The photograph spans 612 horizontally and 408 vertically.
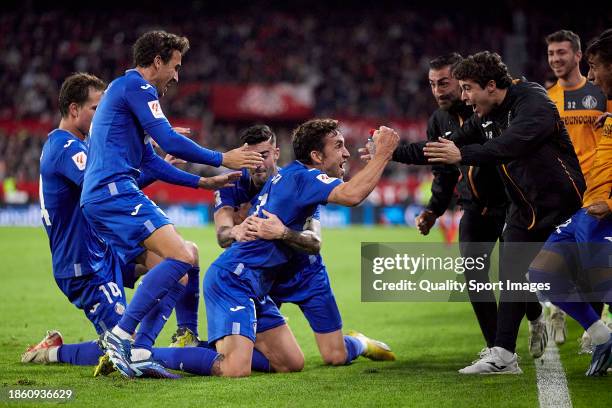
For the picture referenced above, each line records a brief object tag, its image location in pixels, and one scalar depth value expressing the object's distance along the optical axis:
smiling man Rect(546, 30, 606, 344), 15.66
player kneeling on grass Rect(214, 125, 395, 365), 13.83
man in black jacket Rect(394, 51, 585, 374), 12.14
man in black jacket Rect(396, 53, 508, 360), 14.19
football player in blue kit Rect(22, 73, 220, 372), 13.43
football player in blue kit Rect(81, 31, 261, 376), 11.94
